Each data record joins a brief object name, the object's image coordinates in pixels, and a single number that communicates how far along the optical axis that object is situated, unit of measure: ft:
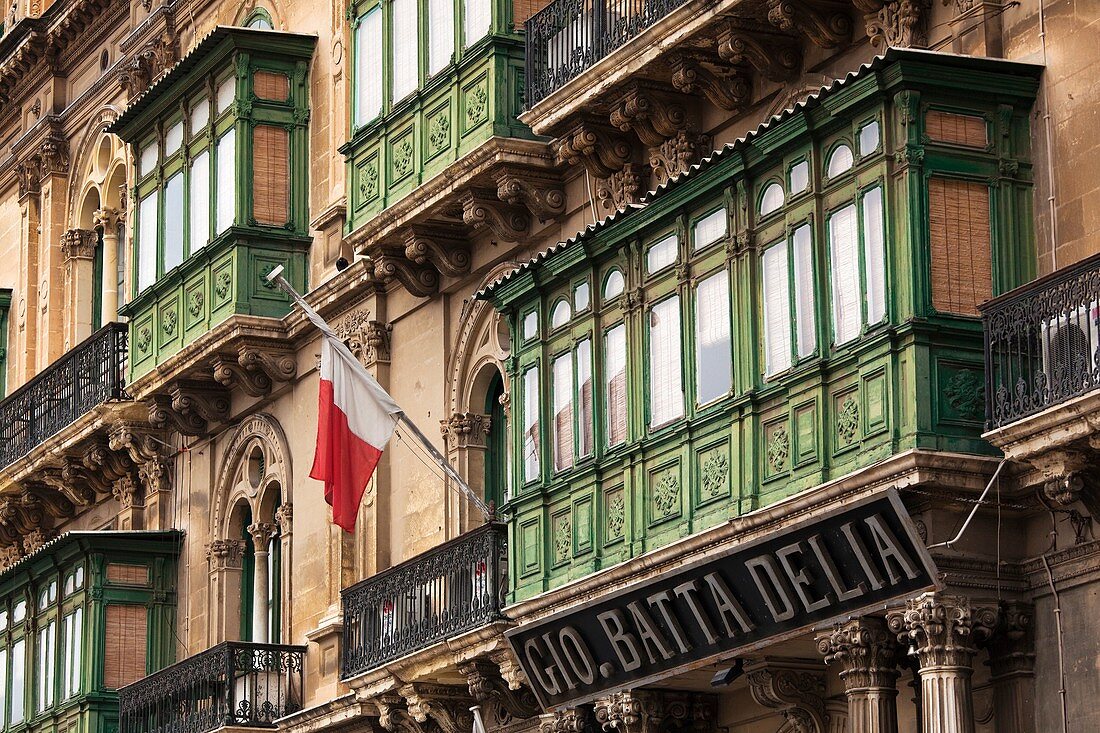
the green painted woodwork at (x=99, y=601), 123.75
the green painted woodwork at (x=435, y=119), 96.37
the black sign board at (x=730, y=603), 70.64
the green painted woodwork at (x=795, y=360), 70.74
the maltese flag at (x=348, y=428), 96.07
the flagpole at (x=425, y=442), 94.73
